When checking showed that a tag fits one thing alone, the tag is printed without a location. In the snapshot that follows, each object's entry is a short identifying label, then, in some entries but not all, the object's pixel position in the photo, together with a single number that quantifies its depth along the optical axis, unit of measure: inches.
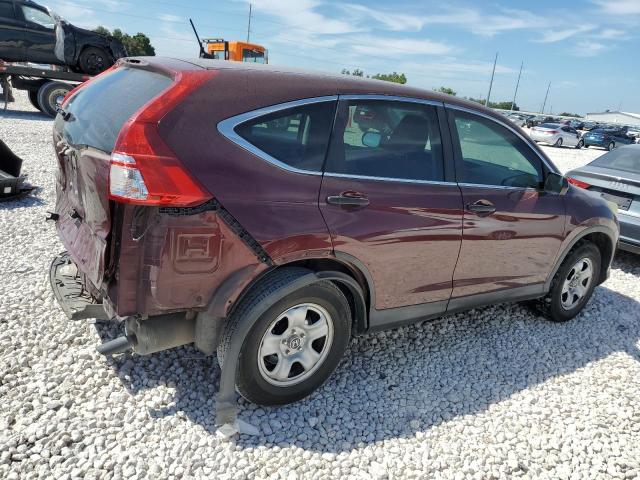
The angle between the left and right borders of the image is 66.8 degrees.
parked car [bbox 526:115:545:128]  1685.0
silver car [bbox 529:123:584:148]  1131.9
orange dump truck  935.0
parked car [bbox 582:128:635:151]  1226.0
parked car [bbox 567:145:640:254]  231.5
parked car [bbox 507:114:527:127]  1667.3
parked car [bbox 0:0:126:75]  528.7
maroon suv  88.7
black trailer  519.3
